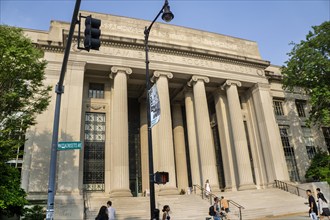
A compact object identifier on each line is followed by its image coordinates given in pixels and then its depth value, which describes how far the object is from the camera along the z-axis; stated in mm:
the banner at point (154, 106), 10906
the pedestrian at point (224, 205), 17288
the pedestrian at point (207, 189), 21938
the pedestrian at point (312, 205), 12647
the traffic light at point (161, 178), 10172
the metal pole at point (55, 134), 8344
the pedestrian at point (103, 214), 11471
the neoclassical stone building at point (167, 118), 22703
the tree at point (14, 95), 14844
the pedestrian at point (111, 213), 13609
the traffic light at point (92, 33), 7395
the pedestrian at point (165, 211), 12643
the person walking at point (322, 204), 12416
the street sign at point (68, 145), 10078
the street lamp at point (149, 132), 9770
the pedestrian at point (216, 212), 14933
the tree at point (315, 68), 27094
